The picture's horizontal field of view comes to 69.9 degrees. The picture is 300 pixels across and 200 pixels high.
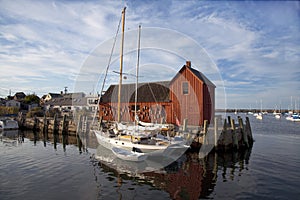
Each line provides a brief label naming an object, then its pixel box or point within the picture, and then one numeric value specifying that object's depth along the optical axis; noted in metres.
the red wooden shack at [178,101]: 28.08
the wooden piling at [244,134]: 24.94
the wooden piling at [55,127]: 35.00
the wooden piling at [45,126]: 36.44
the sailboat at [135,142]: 17.34
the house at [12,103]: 70.81
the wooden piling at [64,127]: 34.00
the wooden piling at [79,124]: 31.72
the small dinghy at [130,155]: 16.62
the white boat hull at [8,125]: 38.45
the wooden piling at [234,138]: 23.03
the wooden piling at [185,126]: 23.34
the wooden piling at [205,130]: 21.88
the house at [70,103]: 66.75
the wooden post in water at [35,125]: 39.44
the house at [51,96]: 87.88
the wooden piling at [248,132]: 27.53
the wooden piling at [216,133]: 21.67
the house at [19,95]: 99.95
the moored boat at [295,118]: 76.18
